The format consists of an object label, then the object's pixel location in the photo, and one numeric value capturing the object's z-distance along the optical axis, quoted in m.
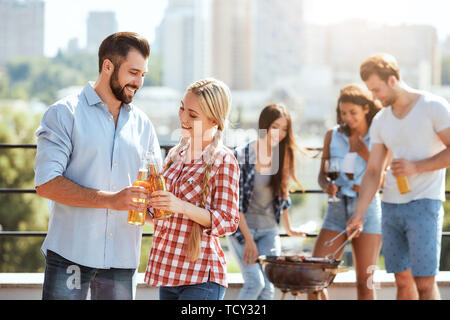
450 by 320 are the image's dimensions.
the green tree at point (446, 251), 39.38
